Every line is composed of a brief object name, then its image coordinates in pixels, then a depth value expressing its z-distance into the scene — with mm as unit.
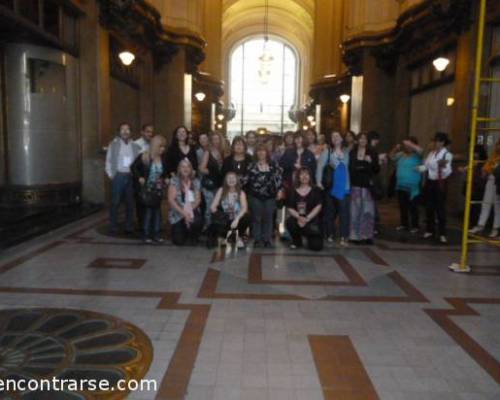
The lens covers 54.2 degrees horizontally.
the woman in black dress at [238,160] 7590
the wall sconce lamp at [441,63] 11125
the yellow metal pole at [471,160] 5398
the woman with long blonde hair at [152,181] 7555
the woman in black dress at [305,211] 7141
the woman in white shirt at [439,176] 7824
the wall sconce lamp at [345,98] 19647
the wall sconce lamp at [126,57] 11803
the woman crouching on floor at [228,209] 7145
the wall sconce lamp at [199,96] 22578
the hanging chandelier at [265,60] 40906
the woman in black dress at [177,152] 7805
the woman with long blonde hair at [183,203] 7254
